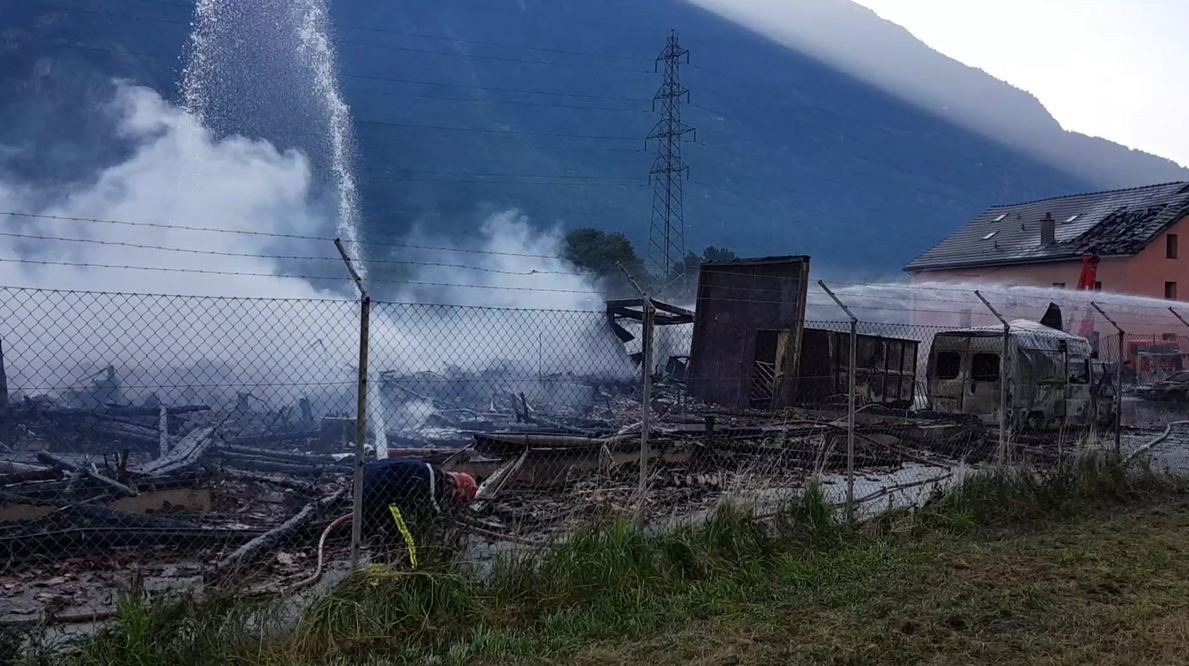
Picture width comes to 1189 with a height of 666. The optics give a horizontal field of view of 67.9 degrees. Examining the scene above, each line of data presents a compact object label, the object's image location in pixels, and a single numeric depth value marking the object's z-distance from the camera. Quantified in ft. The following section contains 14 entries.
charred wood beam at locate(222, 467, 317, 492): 26.66
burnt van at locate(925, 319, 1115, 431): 46.88
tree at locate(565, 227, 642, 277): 177.07
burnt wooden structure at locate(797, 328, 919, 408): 51.96
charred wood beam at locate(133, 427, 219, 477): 26.53
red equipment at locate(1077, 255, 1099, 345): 78.74
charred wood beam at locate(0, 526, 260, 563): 18.60
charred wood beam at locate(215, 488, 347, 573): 17.95
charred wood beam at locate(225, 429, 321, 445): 36.42
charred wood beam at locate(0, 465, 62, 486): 23.36
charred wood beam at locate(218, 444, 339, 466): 31.53
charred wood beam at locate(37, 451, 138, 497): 22.45
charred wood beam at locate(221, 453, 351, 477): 29.94
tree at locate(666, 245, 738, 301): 139.13
